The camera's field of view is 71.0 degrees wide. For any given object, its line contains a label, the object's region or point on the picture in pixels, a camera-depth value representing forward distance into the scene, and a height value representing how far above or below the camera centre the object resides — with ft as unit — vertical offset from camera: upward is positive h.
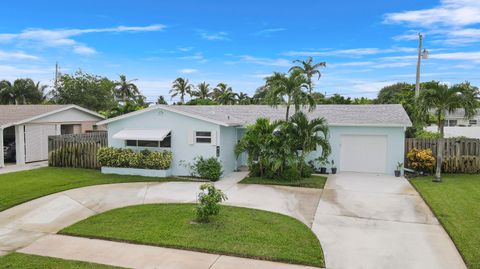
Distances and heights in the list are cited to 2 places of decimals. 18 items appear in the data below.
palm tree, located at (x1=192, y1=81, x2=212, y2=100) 192.54 +14.81
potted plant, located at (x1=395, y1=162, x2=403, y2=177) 52.80 -8.33
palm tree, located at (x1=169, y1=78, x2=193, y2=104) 196.95 +17.12
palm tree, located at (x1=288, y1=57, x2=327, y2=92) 127.05 +19.33
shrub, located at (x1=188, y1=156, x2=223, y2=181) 49.14 -7.69
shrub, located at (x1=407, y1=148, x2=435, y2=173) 51.65 -6.49
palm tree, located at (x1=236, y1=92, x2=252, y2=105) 162.50 +8.78
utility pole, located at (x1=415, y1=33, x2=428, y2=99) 84.47 +15.78
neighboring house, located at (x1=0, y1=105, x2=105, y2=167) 62.23 -2.31
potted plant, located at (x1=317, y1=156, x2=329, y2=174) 54.29 -7.69
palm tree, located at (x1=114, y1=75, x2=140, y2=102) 170.50 +13.84
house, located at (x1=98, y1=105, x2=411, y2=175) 51.57 -2.95
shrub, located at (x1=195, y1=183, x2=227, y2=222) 28.84 -7.69
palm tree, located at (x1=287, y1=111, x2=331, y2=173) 48.11 -2.14
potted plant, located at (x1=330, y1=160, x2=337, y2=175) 55.42 -8.47
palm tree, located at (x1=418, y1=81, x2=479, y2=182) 45.11 +2.52
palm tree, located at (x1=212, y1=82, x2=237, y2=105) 155.23 +10.41
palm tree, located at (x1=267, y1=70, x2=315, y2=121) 49.62 +4.31
